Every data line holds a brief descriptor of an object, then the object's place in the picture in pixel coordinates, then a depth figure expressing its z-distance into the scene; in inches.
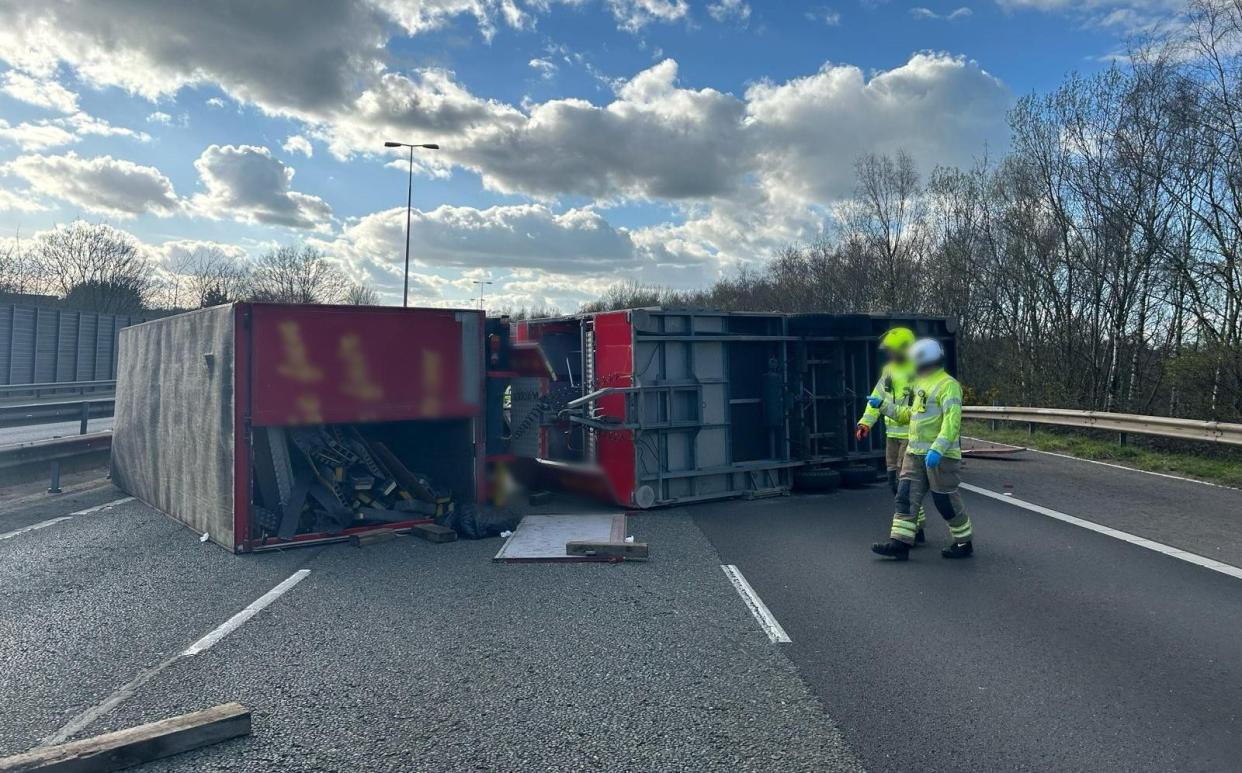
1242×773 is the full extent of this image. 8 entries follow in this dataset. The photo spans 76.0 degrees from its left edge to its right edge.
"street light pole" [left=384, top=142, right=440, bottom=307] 1294.3
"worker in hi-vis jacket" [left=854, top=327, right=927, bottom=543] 309.3
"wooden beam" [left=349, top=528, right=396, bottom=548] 305.7
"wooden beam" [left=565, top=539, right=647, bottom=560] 280.7
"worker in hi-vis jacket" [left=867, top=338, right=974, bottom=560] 272.2
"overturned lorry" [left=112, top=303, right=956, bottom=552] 304.0
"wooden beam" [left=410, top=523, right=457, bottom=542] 312.5
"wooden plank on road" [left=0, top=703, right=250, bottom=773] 126.5
